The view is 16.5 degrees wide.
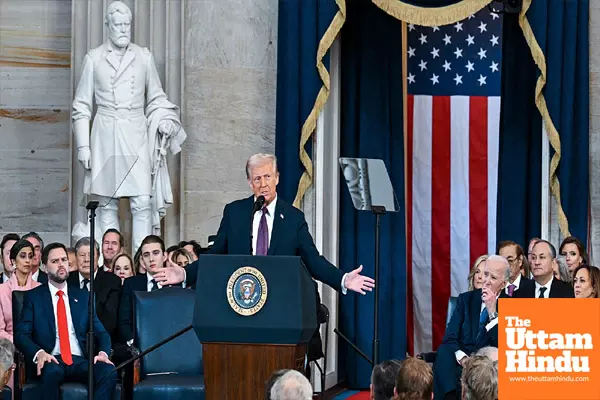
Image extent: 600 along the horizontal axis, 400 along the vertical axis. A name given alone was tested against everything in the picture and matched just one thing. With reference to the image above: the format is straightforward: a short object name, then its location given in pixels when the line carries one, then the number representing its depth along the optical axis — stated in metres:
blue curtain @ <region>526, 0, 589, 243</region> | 15.26
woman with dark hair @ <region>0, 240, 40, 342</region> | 12.20
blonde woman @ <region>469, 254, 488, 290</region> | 12.79
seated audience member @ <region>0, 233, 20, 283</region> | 13.37
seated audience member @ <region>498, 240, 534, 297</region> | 12.61
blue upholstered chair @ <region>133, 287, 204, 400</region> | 11.88
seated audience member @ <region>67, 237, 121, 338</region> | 12.57
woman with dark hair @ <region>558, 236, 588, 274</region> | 13.85
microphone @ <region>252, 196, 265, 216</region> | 9.16
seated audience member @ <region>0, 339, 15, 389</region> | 8.83
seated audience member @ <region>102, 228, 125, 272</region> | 13.87
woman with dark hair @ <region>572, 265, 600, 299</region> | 12.56
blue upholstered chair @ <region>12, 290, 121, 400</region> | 11.19
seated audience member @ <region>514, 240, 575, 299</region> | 12.78
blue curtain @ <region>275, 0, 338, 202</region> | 15.49
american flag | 17.62
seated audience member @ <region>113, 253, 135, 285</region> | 13.46
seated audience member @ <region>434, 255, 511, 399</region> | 11.74
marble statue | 14.88
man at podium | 9.90
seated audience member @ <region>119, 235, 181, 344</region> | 12.56
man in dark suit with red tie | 11.36
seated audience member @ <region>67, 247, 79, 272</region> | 13.15
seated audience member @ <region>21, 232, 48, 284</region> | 13.10
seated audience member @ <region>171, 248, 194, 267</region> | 13.40
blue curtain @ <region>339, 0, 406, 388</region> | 16.24
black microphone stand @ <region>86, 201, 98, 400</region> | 10.60
